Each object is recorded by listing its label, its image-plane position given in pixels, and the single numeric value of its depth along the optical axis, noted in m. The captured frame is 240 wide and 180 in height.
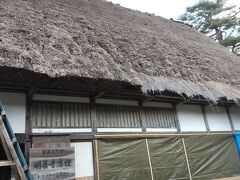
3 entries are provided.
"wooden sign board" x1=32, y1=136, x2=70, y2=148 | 3.21
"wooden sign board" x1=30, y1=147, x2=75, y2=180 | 3.06
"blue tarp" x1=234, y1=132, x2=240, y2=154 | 5.27
